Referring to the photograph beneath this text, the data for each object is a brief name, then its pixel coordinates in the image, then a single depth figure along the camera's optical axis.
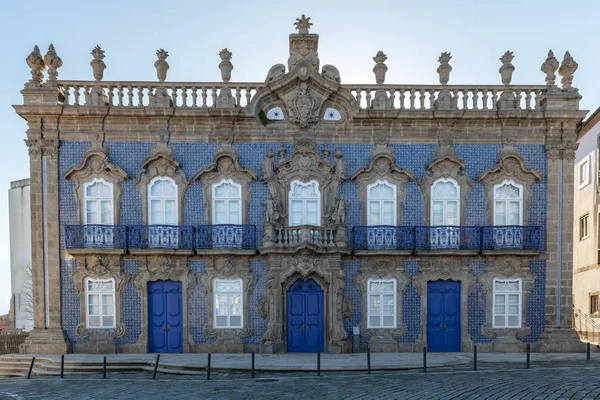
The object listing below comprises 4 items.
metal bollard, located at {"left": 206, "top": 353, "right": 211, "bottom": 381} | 10.76
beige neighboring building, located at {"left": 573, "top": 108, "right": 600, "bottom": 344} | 18.25
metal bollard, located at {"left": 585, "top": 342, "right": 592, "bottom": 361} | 12.46
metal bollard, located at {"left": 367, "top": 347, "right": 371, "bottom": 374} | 11.05
